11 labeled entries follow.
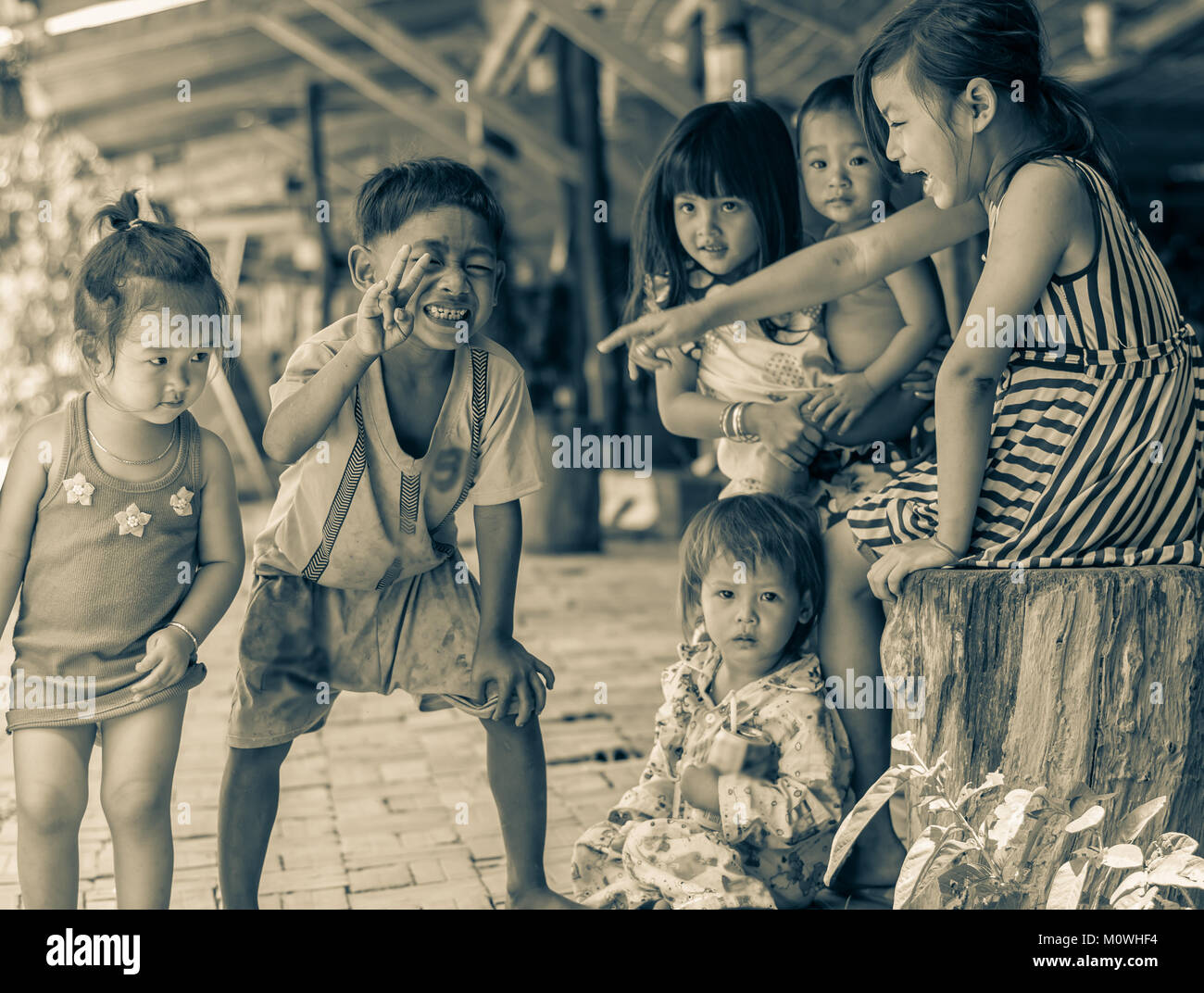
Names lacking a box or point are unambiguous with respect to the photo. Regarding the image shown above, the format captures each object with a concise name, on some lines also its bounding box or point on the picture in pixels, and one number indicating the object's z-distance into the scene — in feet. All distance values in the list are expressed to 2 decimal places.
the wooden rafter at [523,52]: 33.78
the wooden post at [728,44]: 18.11
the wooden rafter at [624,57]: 21.22
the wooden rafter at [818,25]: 23.98
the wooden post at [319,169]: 36.40
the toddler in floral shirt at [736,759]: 7.55
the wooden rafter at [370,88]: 31.32
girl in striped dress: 6.74
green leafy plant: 6.49
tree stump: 6.67
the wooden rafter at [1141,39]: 29.81
